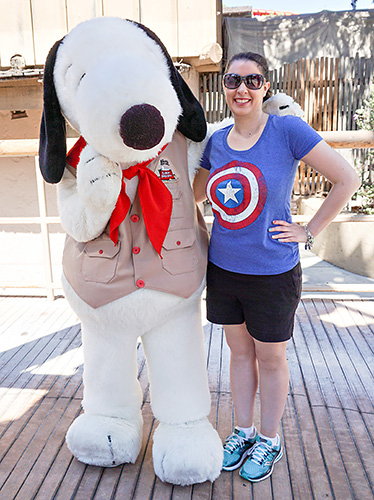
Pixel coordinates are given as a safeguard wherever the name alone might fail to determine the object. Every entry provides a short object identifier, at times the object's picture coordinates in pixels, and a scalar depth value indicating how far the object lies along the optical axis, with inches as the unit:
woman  60.9
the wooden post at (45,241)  127.0
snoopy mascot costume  52.1
